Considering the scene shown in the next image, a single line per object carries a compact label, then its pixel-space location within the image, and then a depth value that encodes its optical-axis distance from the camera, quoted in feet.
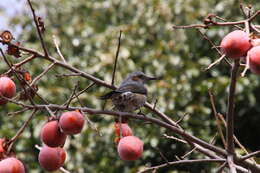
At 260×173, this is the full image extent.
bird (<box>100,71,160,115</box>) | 17.21
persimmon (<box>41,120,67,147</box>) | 16.06
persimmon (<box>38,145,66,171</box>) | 16.27
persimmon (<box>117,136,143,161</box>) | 16.27
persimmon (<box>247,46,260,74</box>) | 15.52
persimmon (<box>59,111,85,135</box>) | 15.99
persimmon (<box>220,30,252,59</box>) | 15.62
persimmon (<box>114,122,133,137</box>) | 16.52
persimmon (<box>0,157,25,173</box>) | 15.87
